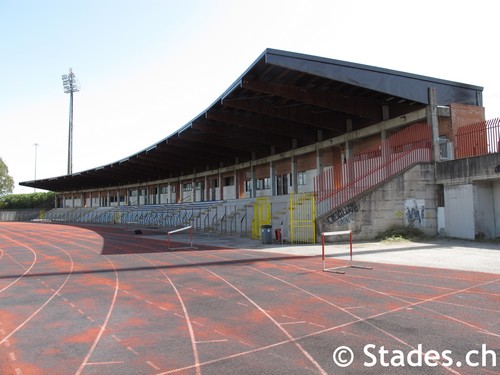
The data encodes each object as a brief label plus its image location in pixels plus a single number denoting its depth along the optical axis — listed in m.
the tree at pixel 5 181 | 106.12
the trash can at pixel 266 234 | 20.48
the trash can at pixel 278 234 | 20.80
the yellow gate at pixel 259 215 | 23.23
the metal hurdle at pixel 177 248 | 18.78
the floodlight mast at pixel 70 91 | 92.50
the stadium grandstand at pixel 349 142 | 19.67
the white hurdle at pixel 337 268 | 11.11
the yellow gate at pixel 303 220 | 19.58
